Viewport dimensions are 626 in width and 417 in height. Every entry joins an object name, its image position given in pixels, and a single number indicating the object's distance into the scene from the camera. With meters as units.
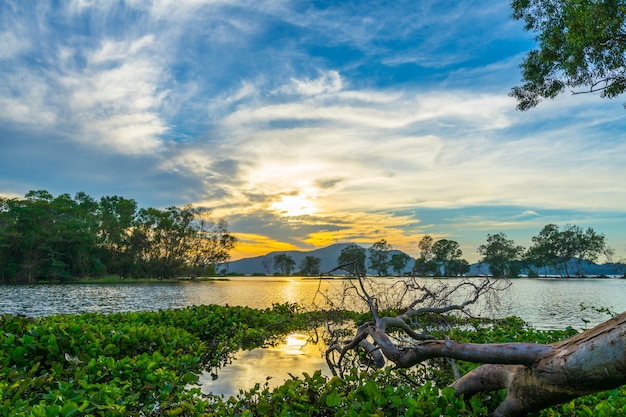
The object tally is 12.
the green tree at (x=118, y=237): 74.69
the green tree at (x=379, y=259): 119.56
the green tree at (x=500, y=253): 110.81
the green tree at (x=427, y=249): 117.97
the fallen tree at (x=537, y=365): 2.96
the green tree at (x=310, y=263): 124.61
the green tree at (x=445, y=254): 117.53
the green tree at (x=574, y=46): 9.17
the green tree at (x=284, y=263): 141.50
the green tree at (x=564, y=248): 119.81
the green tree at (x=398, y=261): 127.19
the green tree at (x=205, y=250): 84.06
